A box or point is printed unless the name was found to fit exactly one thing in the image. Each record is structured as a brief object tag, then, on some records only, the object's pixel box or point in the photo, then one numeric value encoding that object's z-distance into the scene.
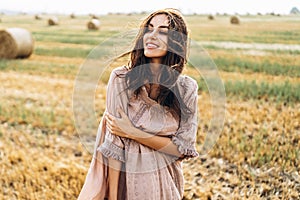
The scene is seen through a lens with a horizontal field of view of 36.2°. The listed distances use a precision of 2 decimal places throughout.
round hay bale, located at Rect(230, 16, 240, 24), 26.43
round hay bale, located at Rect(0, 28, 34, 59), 14.17
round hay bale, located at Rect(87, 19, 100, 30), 25.21
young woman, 2.12
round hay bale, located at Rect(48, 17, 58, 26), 30.77
